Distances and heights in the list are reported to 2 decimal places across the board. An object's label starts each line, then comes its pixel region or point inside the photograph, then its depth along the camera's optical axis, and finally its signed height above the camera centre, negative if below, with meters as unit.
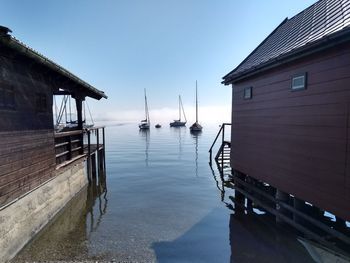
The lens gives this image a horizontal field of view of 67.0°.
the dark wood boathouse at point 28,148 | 7.06 -1.07
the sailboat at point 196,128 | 75.70 -4.03
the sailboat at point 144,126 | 88.88 -3.90
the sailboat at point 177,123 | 104.00 -3.53
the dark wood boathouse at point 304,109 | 6.19 +0.10
